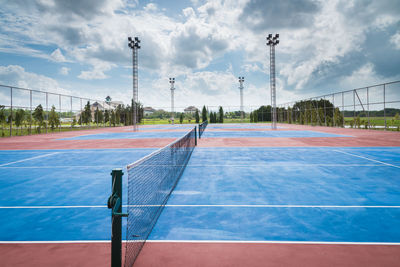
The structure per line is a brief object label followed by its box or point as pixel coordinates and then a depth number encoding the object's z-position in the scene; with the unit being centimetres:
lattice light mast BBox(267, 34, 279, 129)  2752
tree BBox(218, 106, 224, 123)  6391
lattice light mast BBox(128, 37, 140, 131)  2878
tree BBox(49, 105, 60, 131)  2878
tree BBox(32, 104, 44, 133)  2584
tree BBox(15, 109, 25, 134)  2332
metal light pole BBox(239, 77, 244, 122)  5331
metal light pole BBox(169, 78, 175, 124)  4787
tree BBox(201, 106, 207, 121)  6366
